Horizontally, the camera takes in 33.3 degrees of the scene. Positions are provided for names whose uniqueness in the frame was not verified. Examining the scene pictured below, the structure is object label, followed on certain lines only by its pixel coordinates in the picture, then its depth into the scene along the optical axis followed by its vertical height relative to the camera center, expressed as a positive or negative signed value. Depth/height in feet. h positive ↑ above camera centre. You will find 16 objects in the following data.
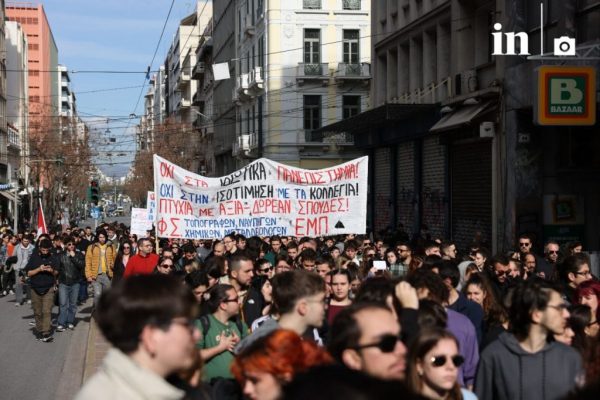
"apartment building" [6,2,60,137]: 421.59 +65.97
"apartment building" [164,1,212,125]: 349.20 +51.09
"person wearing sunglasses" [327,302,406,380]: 12.62 -1.89
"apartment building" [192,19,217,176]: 254.47 +26.11
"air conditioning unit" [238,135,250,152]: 182.50 +9.85
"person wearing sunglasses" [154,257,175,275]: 43.39 -3.02
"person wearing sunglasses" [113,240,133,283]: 55.01 -3.46
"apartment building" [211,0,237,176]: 212.02 +23.81
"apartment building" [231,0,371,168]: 163.53 +19.91
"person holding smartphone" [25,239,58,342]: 55.16 -4.84
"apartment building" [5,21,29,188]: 275.41 +30.91
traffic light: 135.13 +0.69
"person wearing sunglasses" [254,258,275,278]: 37.49 -2.73
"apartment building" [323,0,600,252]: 69.36 +5.07
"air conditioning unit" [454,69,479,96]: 78.64 +8.99
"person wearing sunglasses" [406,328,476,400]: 15.78 -2.66
